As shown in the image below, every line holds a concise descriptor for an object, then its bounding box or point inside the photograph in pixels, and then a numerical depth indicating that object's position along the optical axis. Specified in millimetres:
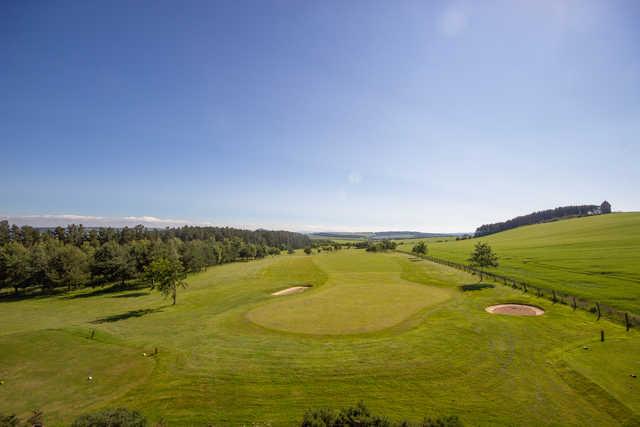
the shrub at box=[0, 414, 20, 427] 10723
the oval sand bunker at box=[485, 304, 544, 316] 30453
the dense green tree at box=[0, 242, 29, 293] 60844
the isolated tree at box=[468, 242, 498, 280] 55000
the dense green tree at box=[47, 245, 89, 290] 63250
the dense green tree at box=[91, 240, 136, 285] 67688
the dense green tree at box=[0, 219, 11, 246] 87700
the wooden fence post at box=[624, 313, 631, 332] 23669
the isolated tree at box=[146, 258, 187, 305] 44906
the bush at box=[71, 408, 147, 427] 9797
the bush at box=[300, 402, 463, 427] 9836
